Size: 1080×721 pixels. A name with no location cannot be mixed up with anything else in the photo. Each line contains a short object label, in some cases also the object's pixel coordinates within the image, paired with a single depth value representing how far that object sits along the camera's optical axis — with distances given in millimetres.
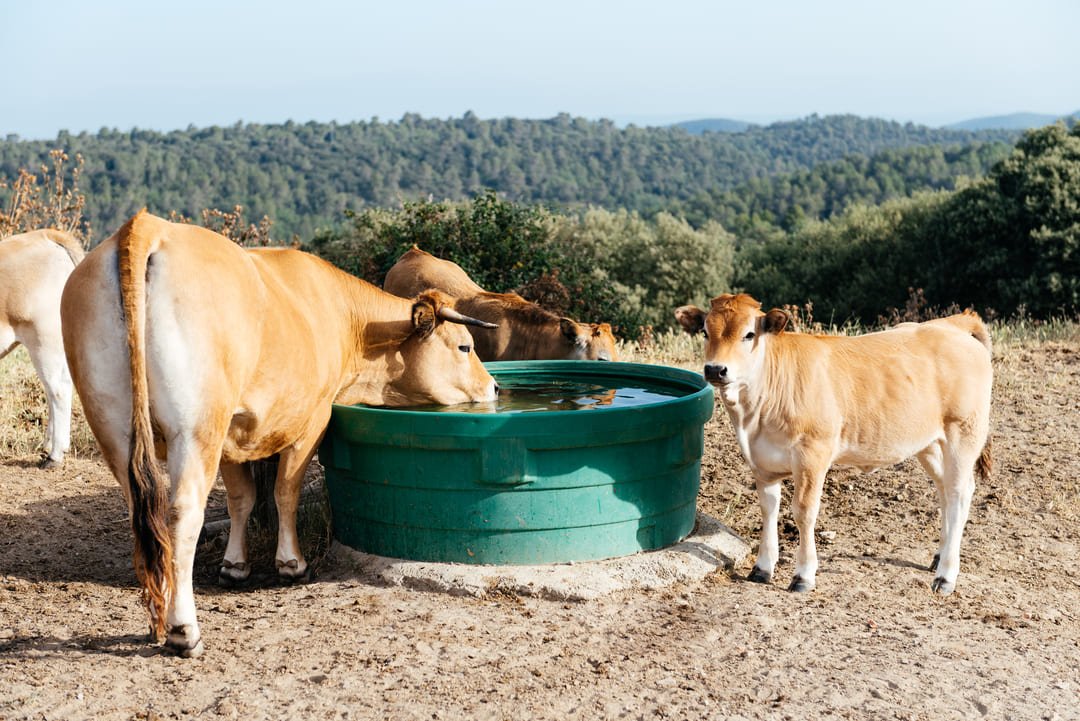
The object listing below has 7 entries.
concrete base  5730
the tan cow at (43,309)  8641
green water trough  5746
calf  5855
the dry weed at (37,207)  14195
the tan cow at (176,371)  4777
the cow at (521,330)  9250
